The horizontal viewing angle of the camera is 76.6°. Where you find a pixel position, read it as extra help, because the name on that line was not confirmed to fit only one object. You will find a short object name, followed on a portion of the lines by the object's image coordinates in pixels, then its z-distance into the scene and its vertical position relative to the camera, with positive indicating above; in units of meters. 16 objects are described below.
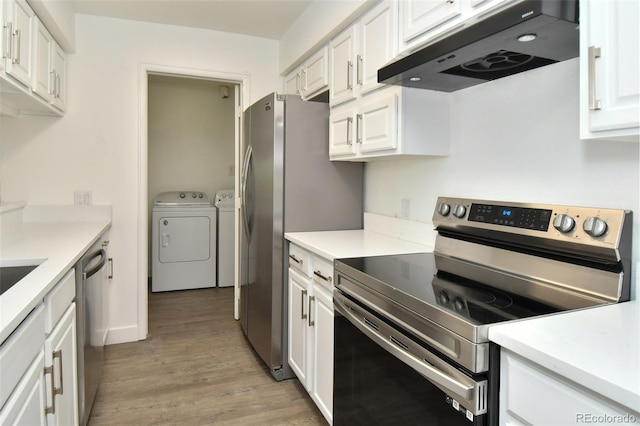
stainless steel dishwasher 1.74 -0.58
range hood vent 1.02 +0.51
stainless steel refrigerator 2.43 +0.09
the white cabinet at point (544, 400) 0.71 -0.36
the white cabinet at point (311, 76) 2.61 +0.94
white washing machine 4.57 -0.42
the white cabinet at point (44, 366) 0.99 -0.47
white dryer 4.34 -0.39
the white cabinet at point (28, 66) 1.79 +0.73
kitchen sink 1.54 -0.25
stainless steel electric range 0.98 -0.26
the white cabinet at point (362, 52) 1.88 +0.81
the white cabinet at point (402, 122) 1.81 +0.40
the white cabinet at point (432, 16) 1.35 +0.71
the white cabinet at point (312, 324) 1.87 -0.60
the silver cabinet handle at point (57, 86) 2.63 +0.78
